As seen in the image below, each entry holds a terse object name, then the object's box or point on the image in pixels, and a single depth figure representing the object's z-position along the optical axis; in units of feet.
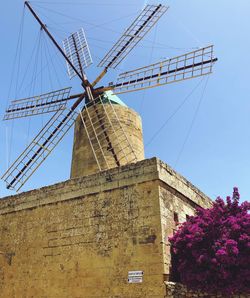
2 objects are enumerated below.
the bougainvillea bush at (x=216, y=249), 22.15
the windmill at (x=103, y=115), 35.65
